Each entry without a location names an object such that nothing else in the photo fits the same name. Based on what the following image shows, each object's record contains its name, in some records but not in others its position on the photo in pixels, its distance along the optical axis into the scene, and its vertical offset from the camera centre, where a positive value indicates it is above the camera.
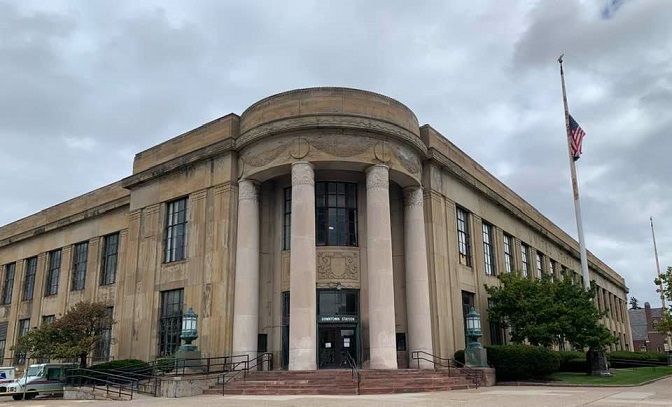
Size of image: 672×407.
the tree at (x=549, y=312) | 29.80 +2.11
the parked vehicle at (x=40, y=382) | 26.52 -0.97
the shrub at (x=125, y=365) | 26.45 -0.29
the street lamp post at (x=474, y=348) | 26.52 +0.29
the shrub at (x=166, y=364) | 24.85 -0.25
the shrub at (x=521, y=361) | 26.25 -0.30
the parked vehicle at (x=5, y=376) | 27.52 -0.77
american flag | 32.06 +11.36
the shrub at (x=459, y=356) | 28.53 -0.06
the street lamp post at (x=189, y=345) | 25.11 +0.53
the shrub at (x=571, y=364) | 33.93 -0.59
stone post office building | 27.11 +5.74
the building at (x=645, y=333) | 104.44 +3.35
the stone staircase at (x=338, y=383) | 21.44 -0.97
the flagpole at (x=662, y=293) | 37.26 +3.58
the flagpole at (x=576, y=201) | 30.83 +7.81
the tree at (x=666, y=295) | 36.72 +3.40
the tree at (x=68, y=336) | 28.55 +1.10
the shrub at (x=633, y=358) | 41.97 -0.41
